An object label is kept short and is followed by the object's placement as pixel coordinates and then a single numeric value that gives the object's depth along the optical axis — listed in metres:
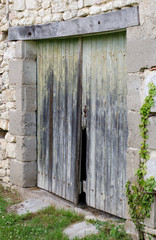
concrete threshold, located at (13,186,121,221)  4.74
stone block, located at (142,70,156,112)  3.82
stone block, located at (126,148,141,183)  4.06
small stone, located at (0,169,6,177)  6.18
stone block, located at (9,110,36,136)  5.64
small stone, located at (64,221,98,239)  4.36
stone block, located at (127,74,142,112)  4.03
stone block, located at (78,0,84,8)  4.62
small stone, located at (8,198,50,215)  5.21
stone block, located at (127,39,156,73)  3.83
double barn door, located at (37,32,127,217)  4.55
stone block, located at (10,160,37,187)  5.70
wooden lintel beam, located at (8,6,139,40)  4.07
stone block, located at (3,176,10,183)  6.09
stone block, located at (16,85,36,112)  5.63
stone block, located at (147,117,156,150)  3.86
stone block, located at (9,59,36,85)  5.62
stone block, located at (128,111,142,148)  4.05
